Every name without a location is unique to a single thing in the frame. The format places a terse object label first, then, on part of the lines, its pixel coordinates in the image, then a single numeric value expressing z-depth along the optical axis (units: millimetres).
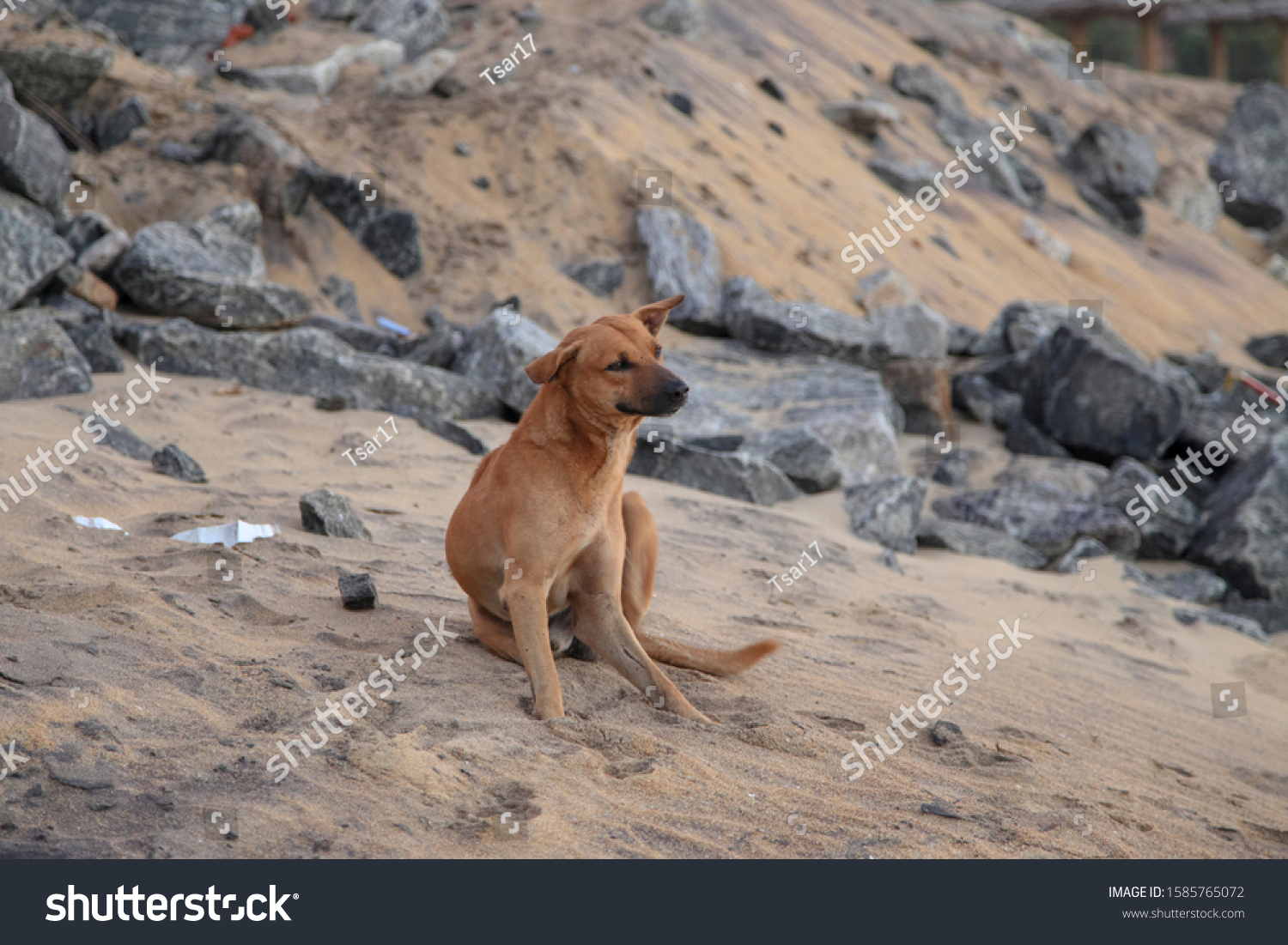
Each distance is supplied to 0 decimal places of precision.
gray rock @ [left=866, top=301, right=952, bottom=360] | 13125
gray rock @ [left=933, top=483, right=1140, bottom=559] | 8938
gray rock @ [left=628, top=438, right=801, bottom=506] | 8438
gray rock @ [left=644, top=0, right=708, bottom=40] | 18656
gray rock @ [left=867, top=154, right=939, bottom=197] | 19031
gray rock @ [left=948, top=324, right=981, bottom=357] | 14195
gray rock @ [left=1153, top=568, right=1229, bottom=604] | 8836
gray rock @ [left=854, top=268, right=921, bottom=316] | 13797
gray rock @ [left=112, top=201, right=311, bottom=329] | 9375
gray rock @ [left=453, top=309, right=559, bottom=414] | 9352
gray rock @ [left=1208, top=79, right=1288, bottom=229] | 28359
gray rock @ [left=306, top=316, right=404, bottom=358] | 9953
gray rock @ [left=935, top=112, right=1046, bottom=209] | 22016
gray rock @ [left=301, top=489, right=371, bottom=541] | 5664
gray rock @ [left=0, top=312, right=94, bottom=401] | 7172
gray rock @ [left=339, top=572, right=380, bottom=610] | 4641
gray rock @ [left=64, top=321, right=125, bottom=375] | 8086
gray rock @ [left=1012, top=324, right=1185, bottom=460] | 10969
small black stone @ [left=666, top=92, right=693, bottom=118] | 16203
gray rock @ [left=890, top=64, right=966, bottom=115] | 23969
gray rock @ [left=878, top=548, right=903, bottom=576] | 7441
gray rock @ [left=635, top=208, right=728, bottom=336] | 12430
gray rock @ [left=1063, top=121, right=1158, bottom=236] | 24312
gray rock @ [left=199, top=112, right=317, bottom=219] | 11719
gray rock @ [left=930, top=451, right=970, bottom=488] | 10266
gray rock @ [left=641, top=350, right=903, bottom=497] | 9883
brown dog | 4121
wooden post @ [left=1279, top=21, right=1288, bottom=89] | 36250
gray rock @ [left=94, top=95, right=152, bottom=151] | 11875
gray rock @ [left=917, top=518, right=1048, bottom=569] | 8396
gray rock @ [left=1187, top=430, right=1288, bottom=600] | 8938
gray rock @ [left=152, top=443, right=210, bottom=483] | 6289
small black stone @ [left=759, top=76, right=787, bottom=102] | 19078
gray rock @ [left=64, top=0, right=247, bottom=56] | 16266
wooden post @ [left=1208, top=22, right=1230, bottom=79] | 37594
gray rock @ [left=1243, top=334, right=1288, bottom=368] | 19266
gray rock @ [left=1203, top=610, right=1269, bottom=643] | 7617
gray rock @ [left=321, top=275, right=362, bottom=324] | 11359
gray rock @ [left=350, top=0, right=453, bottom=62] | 17062
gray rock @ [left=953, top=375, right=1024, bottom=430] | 11875
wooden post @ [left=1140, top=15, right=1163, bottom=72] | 35906
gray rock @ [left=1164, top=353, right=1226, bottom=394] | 14950
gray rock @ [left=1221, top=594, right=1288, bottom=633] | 8266
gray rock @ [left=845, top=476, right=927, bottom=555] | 8188
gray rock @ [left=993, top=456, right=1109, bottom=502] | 10062
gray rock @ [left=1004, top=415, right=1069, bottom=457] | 11062
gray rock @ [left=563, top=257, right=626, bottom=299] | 12438
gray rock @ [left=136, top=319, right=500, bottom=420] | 8539
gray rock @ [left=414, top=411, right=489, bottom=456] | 8051
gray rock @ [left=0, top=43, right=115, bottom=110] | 11352
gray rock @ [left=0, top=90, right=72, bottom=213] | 8836
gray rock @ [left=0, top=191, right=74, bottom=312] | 8227
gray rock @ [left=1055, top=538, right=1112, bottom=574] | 8328
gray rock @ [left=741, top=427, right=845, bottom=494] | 9023
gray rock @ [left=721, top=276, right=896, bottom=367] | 12023
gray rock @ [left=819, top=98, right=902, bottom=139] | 20344
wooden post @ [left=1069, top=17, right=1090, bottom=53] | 36594
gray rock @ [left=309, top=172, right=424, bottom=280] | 12000
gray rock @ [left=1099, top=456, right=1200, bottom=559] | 9688
